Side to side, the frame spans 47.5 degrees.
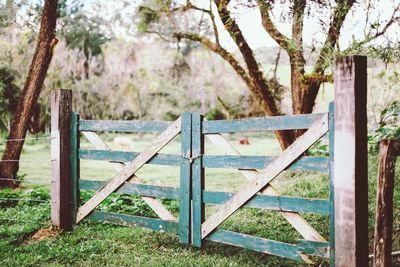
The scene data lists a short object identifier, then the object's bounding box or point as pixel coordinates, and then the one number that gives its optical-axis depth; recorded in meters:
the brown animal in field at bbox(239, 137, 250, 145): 34.81
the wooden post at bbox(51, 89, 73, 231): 6.74
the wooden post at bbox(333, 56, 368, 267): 4.30
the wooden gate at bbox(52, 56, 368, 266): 4.34
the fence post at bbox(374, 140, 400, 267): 4.52
